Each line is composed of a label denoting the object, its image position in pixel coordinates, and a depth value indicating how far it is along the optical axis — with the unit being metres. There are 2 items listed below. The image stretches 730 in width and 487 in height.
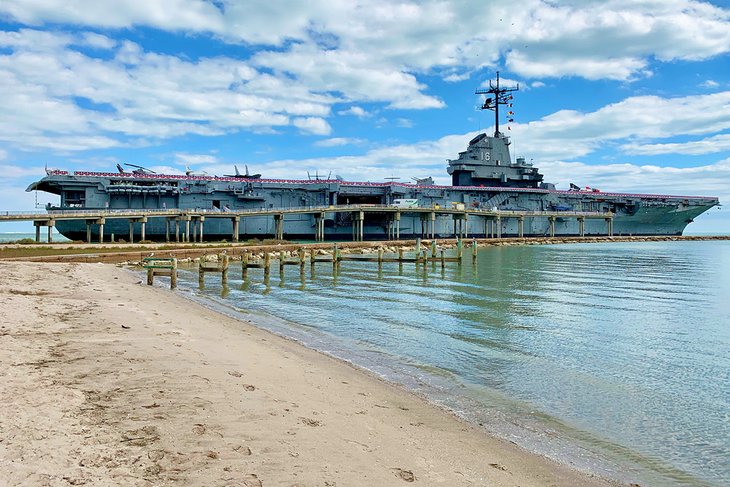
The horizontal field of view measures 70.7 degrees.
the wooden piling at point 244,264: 24.92
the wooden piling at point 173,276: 20.08
